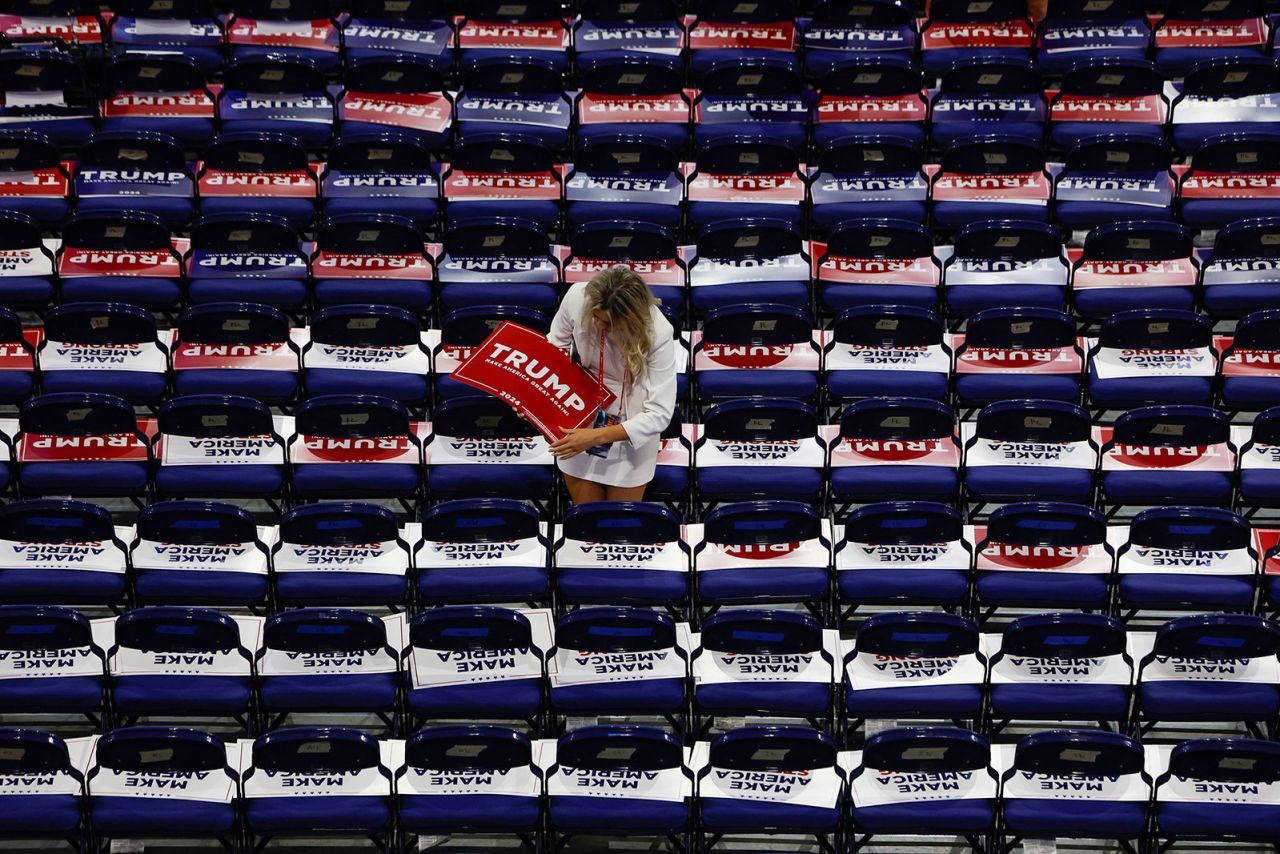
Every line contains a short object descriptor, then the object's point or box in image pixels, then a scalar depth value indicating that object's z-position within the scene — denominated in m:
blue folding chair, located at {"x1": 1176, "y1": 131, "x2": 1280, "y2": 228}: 17.12
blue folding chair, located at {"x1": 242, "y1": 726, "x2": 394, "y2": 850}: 12.36
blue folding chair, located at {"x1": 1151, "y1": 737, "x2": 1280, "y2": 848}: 12.36
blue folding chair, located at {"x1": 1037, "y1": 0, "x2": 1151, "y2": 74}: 18.91
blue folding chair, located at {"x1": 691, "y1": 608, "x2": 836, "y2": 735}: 12.94
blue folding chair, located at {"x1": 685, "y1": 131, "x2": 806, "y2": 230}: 17.06
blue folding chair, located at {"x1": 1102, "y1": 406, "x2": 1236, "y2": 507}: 14.51
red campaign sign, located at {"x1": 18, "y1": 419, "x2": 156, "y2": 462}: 14.66
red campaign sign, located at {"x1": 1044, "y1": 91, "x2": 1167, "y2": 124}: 18.00
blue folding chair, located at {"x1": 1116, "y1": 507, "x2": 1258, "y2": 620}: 13.77
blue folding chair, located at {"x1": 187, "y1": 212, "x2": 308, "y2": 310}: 16.19
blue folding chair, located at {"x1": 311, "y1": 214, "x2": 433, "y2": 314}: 16.17
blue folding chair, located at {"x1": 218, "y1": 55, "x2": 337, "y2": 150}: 17.87
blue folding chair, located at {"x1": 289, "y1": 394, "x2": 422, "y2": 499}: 14.52
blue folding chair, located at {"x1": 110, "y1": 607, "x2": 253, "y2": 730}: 13.02
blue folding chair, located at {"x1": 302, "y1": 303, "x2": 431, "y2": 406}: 15.33
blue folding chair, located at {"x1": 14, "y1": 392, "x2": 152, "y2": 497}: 14.61
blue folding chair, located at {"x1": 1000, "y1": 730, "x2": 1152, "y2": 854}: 12.34
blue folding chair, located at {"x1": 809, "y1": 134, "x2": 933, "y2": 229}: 17.00
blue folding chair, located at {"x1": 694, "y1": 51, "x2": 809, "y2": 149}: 17.84
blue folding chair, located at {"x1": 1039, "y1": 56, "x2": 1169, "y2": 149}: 17.87
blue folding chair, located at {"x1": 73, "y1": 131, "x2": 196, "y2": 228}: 17.06
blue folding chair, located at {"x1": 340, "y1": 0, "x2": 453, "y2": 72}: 18.87
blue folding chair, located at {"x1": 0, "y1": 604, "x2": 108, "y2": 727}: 13.06
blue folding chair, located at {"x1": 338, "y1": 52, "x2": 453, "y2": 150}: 17.89
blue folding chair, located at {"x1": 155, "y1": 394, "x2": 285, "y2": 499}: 14.62
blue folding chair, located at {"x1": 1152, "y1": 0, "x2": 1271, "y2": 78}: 18.98
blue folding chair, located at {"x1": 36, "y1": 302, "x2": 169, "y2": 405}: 15.41
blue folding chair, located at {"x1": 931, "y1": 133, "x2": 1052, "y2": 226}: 17.03
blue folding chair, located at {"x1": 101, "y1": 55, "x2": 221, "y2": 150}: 17.89
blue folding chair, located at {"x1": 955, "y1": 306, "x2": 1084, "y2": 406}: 15.41
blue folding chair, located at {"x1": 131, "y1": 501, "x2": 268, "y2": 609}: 13.80
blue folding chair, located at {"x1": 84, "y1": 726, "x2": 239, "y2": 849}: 12.34
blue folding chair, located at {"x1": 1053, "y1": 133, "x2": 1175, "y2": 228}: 17.04
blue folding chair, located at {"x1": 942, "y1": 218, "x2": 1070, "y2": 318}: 16.22
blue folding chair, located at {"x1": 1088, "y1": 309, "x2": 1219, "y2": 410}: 15.40
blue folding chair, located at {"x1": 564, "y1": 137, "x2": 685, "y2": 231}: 17.05
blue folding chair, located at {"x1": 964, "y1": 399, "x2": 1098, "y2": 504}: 14.51
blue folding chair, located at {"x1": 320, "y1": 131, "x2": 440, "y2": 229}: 17.05
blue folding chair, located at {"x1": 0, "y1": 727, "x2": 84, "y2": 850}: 12.36
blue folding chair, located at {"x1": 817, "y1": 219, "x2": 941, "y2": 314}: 16.16
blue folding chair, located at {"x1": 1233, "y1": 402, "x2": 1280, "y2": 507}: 14.56
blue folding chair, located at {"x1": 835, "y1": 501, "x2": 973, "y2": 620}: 13.75
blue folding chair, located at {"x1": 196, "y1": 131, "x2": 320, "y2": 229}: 17.08
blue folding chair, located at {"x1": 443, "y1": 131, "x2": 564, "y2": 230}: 17.05
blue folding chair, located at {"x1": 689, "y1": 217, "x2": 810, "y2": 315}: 16.19
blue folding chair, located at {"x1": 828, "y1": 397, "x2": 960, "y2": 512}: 14.47
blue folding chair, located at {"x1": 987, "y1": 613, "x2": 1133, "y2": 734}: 13.01
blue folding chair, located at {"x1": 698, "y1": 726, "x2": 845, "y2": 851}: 12.35
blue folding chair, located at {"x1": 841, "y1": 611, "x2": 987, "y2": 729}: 12.96
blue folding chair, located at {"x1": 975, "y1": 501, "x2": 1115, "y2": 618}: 13.77
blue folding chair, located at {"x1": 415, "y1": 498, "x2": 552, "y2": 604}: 13.77
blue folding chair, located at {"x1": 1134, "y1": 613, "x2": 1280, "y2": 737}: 12.97
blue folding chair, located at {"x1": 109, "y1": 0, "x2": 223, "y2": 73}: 18.94
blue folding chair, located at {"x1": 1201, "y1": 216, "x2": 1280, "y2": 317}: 16.25
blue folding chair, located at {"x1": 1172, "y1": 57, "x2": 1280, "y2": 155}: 17.89
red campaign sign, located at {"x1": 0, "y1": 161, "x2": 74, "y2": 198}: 17.23
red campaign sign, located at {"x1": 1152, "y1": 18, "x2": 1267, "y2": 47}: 19.00
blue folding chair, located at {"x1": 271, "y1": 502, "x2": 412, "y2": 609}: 13.70
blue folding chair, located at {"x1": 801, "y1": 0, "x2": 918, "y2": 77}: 18.87
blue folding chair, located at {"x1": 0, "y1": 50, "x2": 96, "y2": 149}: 17.75
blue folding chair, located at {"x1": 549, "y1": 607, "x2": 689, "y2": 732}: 13.09
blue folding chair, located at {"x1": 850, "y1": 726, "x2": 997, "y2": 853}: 12.24
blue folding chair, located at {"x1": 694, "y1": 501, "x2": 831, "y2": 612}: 13.73
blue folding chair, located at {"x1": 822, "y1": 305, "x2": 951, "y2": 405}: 15.35
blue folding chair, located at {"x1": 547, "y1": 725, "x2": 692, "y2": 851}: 12.39
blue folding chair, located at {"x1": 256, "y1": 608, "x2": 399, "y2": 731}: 13.02
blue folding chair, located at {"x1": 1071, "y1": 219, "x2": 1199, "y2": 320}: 16.19
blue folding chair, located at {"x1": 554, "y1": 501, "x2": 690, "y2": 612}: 13.71
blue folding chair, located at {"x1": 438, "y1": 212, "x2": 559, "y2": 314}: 16.11
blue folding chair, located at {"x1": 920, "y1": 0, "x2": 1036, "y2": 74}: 18.87
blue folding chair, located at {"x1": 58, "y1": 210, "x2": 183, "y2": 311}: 16.27
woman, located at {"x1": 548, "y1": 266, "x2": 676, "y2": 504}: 13.73
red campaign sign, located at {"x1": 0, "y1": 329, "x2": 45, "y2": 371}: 15.50
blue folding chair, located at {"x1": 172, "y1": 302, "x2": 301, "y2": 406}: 15.34
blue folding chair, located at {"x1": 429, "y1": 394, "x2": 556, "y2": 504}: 14.66
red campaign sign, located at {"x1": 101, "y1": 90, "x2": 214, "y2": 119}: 18.05
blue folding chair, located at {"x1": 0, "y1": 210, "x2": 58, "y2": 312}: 16.23
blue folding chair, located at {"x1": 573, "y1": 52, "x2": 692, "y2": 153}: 17.84
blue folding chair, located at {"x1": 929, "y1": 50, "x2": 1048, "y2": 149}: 17.86
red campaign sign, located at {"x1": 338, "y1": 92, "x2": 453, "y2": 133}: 17.98
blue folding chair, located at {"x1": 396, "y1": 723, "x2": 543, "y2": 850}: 12.38
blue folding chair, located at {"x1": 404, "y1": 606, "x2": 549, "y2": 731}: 13.02
